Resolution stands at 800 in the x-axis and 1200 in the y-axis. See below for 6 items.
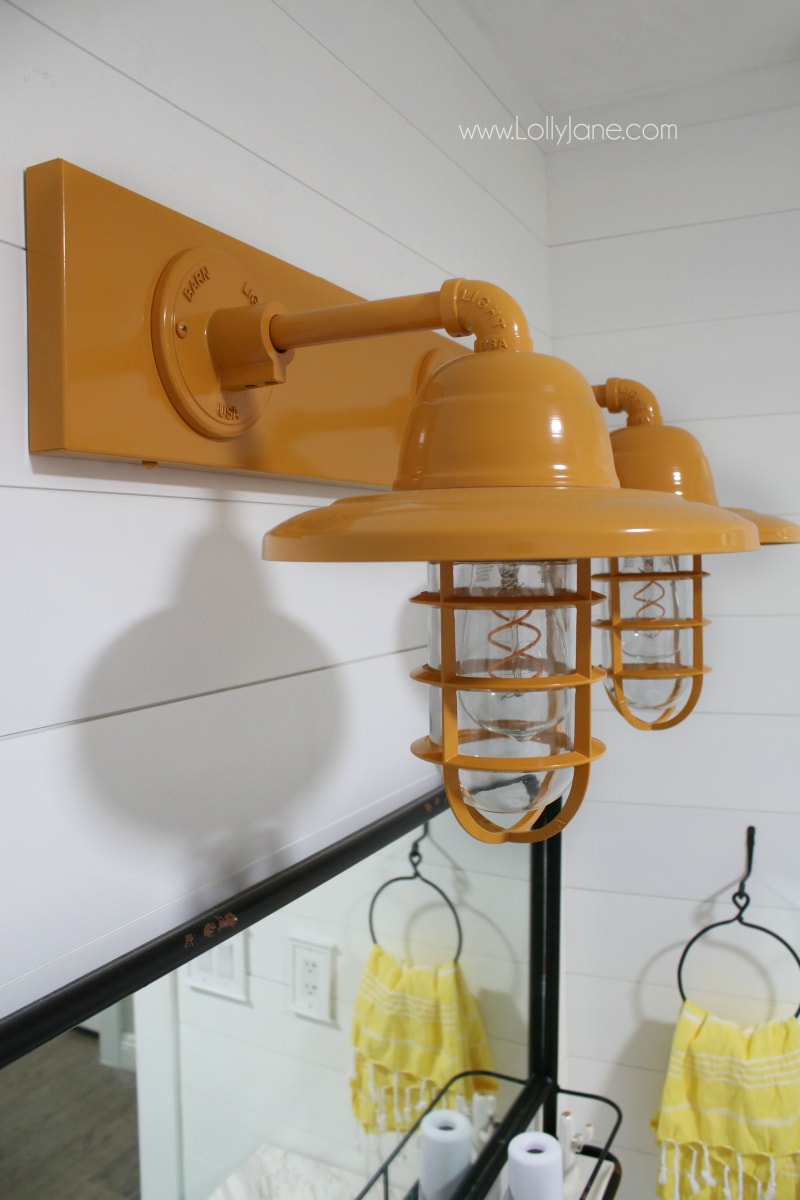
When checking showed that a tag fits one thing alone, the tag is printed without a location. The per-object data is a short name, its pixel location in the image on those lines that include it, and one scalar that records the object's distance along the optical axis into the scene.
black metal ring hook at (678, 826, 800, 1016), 1.25
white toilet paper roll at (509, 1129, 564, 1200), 0.98
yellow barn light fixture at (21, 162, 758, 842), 0.35
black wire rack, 0.86
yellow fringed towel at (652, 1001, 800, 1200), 1.15
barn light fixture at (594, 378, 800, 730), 0.77
